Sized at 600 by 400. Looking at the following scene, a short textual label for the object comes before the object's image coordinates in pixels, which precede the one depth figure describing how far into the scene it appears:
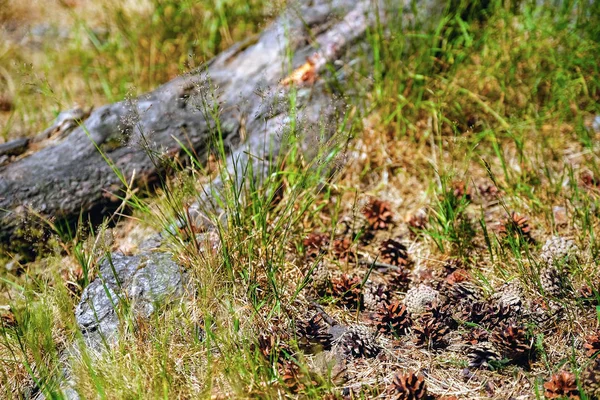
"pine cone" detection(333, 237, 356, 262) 3.06
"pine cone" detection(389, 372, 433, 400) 2.18
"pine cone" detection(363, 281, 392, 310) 2.74
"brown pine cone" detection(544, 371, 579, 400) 2.08
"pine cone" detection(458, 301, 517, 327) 2.50
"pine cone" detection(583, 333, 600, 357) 2.27
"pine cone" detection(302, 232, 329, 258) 3.03
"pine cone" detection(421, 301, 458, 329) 2.54
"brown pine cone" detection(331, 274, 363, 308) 2.73
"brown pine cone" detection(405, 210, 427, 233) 3.20
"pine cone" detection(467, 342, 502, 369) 2.35
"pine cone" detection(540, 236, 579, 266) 2.72
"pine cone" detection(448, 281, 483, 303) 2.63
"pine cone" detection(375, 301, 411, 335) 2.57
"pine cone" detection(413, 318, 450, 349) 2.46
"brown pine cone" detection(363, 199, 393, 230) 3.29
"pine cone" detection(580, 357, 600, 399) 2.09
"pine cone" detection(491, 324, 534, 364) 2.32
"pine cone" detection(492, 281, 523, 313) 2.54
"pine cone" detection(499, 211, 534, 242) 2.90
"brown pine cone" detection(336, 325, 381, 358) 2.46
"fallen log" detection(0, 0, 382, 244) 3.35
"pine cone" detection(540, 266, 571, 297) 2.57
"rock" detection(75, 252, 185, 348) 2.60
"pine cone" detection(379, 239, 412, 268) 3.07
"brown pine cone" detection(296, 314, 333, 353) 2.46
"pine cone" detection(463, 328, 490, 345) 2.45
